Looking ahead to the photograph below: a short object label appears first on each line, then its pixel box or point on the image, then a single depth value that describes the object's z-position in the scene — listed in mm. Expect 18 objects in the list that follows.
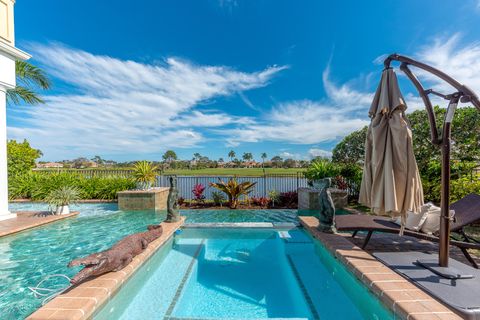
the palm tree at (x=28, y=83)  9367
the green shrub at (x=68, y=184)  10172
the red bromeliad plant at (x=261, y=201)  9023
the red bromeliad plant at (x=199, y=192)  9336
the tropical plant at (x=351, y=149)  12031
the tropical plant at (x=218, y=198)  9008
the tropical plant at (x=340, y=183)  9070
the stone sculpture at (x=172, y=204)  5418
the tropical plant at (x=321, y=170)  9281
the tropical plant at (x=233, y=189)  8641
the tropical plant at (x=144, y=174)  8977
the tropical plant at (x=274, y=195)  9195
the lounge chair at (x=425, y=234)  3166
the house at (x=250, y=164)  35938
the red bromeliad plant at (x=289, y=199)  9133
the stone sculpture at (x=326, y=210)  4371
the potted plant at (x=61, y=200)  7199
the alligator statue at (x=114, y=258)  2336
